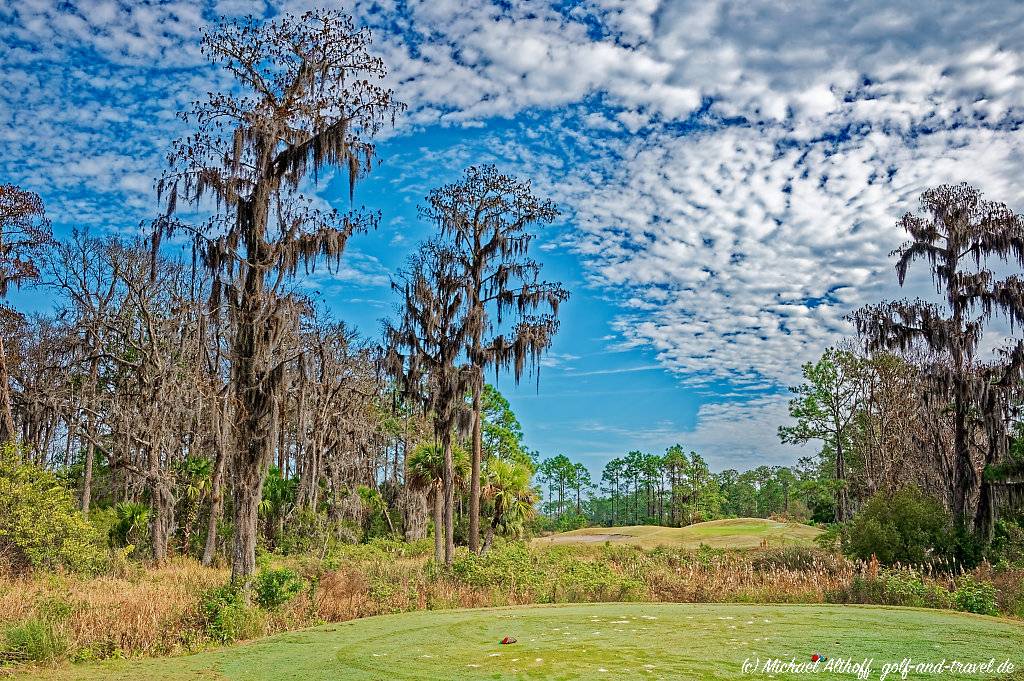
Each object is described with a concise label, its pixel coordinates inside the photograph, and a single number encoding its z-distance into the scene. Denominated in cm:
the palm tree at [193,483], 2302
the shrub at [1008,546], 1561
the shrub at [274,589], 1082
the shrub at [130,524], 2125
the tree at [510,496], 2633
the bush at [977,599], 1138
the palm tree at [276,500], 2627
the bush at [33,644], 807
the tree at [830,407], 3353
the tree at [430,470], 2103
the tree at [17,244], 1758
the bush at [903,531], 1683
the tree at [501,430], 3700
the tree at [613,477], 8844
